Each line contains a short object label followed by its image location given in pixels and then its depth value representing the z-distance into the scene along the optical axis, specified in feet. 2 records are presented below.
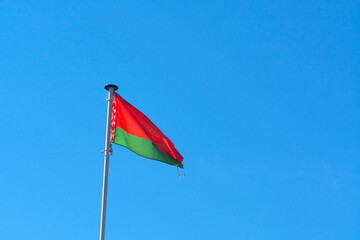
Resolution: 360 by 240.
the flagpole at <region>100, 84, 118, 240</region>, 70.90
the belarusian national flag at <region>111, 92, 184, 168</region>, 80.33
